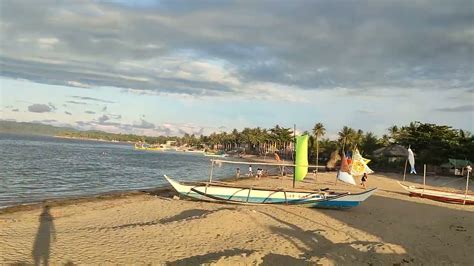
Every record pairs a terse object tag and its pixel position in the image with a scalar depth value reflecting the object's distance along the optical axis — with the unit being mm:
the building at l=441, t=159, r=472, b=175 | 43469
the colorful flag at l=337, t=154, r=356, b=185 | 23953
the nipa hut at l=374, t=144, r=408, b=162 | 53469
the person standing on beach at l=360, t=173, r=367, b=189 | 31892
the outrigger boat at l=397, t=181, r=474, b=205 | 24516
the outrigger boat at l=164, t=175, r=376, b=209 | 18594
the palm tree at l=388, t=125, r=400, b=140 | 66394
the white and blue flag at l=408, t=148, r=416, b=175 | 30594
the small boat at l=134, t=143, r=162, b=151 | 164250
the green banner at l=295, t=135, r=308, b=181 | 22391
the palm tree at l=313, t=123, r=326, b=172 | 87000
